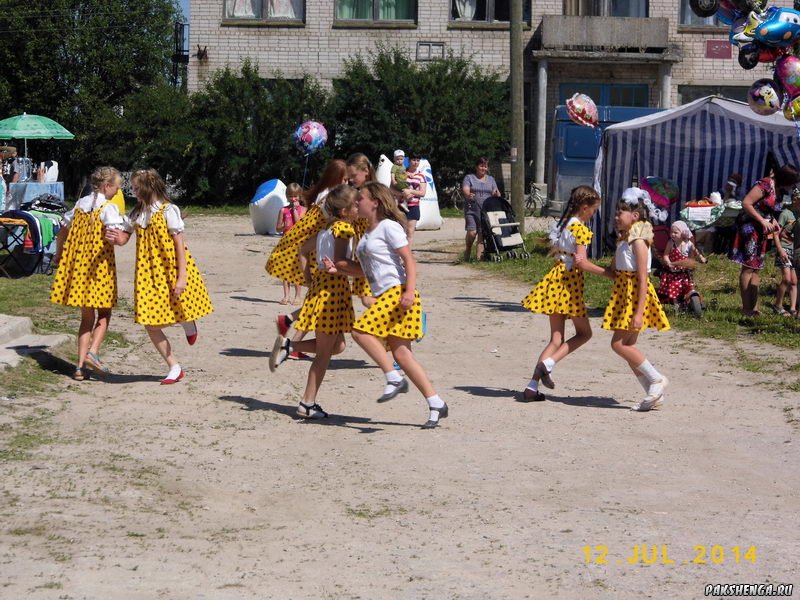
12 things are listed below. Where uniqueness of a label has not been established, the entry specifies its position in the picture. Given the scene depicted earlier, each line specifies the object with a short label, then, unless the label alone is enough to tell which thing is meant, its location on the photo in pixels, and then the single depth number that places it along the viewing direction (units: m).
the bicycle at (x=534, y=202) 29.74
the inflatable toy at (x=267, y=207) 22.61
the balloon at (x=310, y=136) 23.36
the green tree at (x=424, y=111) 31.02
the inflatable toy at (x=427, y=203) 24.59
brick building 33.06
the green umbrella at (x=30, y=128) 25.16
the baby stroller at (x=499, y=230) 18.03
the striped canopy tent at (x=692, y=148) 18.05
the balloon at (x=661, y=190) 17.84
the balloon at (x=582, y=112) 18.38
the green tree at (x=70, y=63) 37.34
